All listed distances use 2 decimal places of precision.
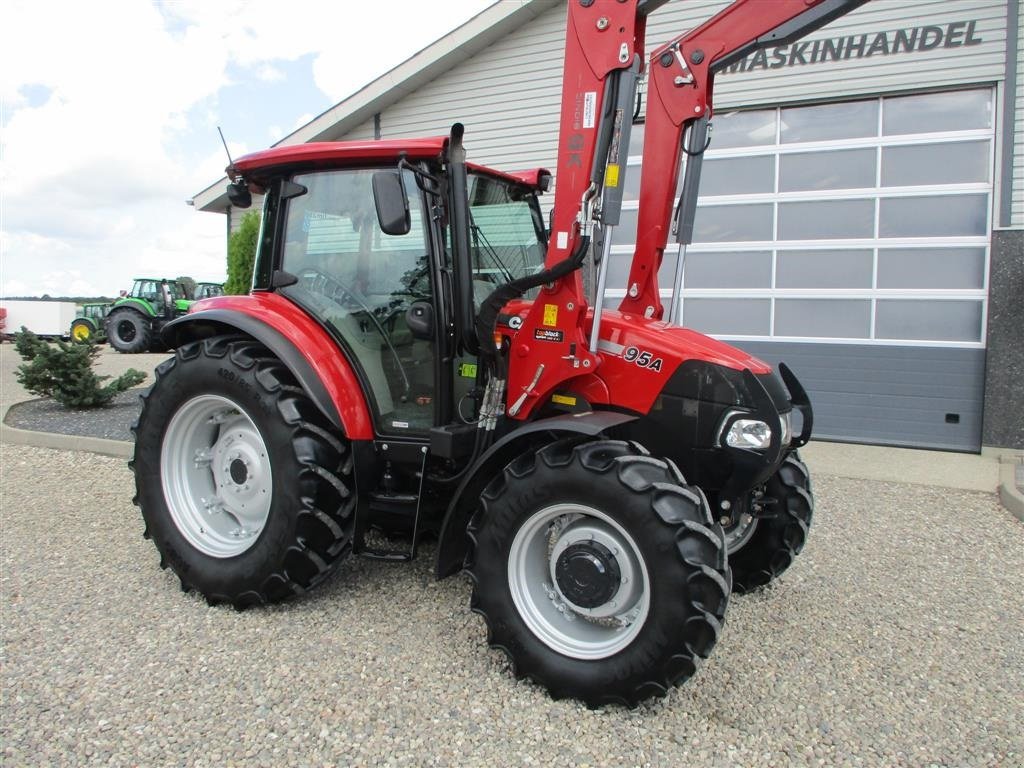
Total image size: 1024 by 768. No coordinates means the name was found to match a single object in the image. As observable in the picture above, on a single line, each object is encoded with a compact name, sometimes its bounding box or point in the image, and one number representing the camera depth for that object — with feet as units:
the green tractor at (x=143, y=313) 61.87
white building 23.24
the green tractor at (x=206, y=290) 64.95
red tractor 8.74
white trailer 83.97
